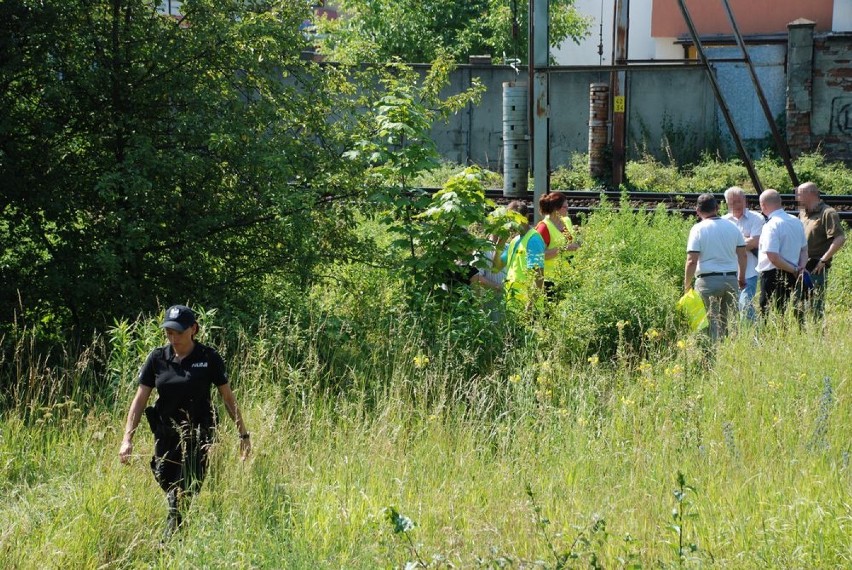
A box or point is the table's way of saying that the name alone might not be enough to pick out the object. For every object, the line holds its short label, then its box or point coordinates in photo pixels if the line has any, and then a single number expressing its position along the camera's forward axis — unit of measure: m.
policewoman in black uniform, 11.32
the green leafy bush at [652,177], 48.44
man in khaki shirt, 20.14
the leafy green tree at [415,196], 17.81
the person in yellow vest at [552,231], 19.19
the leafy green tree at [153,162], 16.44
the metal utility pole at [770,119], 32.26
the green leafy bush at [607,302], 17.72
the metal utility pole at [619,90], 41.75
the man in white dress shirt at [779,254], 19.17
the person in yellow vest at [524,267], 18.14
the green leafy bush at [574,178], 50.22
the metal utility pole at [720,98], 28.56
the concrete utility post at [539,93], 22.86
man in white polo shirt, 18.02
